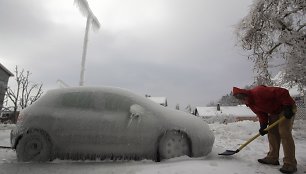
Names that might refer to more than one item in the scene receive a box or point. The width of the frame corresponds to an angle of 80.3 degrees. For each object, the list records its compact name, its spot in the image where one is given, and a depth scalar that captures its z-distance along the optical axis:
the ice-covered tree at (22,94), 23.74
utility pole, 9.45
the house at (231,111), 34.22
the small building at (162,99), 31.69
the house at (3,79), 19.25
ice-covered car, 3.28
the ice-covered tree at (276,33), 6.82
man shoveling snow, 2.85
